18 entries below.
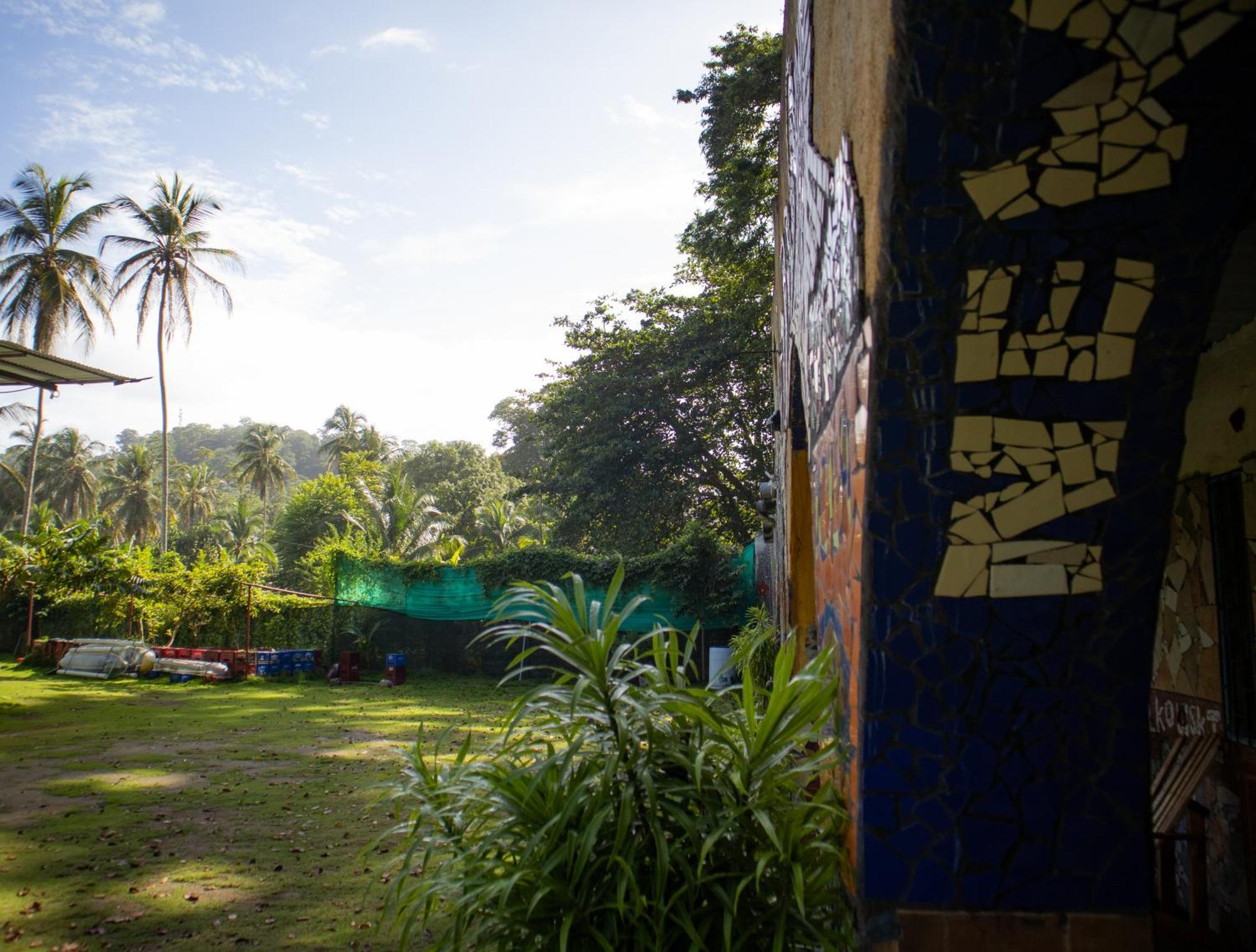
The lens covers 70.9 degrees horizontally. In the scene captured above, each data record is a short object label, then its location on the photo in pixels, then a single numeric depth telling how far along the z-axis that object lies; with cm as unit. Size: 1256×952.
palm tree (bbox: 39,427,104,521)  4000
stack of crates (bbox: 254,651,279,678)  1605
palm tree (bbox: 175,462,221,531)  4425
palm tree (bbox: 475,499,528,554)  2594
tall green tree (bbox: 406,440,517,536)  3356
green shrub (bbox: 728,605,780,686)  795
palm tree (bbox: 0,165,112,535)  2452
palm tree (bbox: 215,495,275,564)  3130
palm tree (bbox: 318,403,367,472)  4269
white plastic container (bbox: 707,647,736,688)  1057
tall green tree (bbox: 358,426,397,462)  4125
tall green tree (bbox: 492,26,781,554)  1828
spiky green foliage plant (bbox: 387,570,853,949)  245
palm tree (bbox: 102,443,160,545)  3962
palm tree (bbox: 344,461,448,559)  2338
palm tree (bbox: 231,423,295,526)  4109
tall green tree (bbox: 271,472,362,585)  2938
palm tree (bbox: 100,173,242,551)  2517
